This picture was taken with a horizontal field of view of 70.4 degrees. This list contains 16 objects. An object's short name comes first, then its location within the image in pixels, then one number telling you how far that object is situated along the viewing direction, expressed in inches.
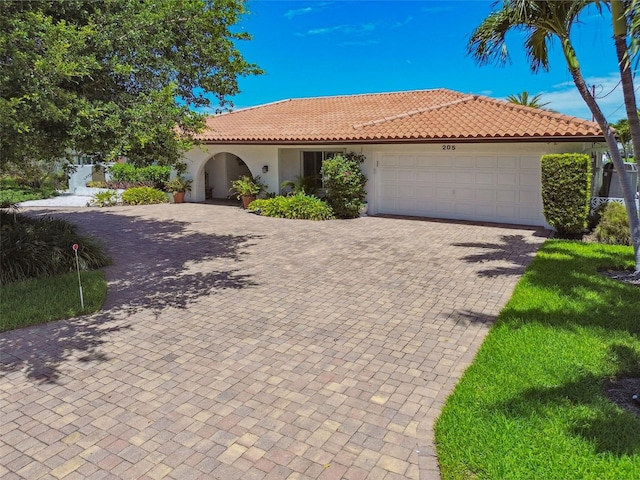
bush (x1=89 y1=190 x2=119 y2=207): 849.5
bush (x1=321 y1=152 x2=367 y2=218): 635.5
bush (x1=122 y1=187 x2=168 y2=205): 860.0
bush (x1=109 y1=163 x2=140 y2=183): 943.0
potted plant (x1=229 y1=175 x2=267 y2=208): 768.9
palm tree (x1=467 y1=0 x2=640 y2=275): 339.3
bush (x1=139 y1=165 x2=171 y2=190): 909.2
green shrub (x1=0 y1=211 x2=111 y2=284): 347.6
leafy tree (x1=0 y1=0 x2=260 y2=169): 242.2
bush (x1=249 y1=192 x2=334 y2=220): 657.0
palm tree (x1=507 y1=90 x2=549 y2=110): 1270.9
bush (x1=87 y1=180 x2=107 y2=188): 1005.8
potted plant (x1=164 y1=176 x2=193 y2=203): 860.6
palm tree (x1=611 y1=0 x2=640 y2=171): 279.7
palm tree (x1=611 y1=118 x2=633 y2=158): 1270.3
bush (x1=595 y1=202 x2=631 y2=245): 460.5
